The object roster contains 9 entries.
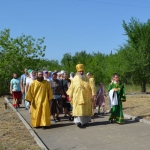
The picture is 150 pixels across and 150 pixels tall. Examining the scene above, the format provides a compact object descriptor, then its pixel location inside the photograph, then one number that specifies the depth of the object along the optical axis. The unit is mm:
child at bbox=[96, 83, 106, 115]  12791
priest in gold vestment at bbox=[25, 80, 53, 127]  9625
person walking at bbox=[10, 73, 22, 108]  15906
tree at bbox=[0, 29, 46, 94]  25672
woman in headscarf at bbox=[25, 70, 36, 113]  12466
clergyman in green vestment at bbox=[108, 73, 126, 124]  10047
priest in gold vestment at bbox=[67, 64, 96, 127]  9539
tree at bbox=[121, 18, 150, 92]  25000
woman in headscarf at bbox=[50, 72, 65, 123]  10609
